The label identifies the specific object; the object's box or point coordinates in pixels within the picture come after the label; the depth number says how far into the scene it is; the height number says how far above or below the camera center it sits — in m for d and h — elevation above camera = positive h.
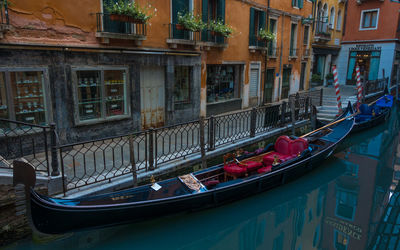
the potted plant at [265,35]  12.80 +1.49
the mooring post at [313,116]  10.84 -1.74
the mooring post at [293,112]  9.52 -1.41
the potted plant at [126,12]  7.16 +1.38
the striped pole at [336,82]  11.00 -0.47
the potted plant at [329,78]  20.40 -0.60
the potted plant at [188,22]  9.02 +1.43
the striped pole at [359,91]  13.05 -0.96
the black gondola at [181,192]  4.27 -2.24
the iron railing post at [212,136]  7.22 -1.71
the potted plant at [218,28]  10.19 +1.42
